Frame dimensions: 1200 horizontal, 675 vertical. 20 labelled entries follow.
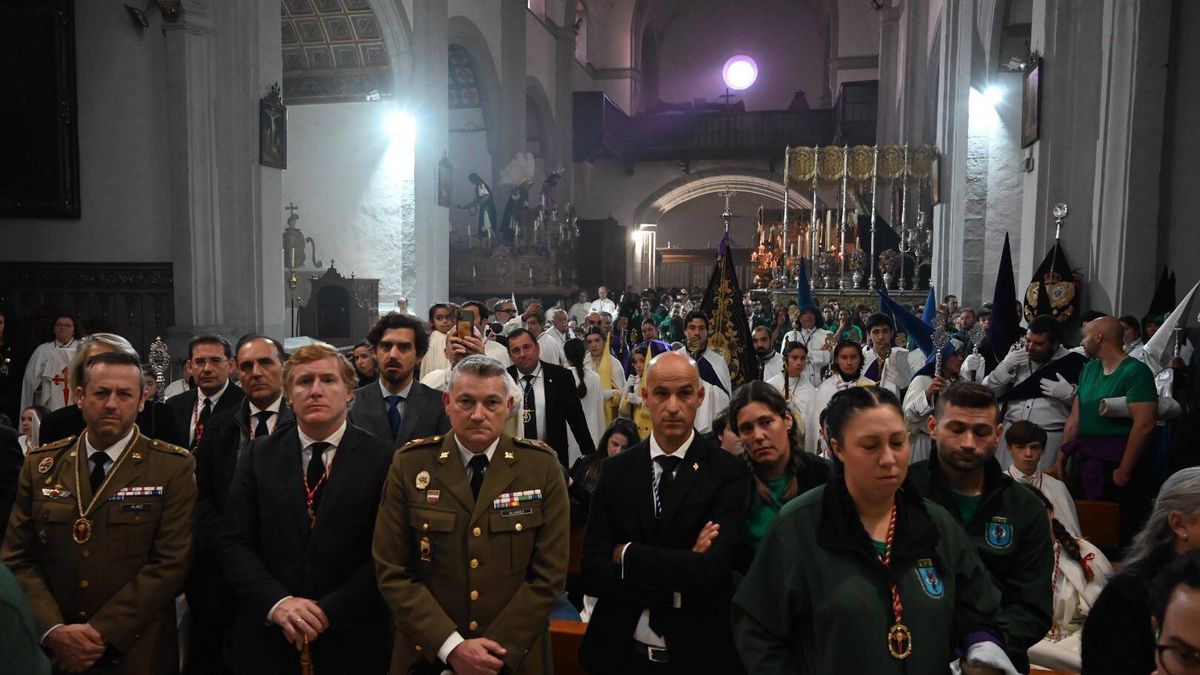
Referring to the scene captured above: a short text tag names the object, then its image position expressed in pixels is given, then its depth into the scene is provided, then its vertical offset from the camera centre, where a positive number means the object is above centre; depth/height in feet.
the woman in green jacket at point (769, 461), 9.45 -2.07
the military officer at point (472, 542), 8.95 -2.94
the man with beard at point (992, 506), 8.30 -2.32
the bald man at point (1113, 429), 16.12 -2.83
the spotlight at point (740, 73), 111.04 +28.66
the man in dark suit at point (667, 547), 8.78 -2.87
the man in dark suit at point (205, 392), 13.94 -1.96
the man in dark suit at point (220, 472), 11.03 -2.72
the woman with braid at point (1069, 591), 12.46 -4.59
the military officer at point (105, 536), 9.53 -3.10
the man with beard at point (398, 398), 12.94 -1.91
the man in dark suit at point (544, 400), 17.83 -2.57
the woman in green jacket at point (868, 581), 6.95 -2.57
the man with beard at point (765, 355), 26.43 -2.33
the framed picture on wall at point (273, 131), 33.35 +6.11
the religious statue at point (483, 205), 67.00 +6.27
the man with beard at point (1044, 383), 18.33 -2.13
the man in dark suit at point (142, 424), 12.66 -2.31
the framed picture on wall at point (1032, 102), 28.91 +6.75
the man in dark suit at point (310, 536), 9.50 -3.03
